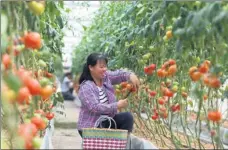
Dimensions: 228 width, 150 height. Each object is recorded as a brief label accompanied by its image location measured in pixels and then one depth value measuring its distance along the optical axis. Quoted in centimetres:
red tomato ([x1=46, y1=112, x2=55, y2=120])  394
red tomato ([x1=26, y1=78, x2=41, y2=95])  222
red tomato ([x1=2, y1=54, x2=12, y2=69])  216
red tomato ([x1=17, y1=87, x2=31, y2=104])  212
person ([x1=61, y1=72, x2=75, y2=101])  1576
